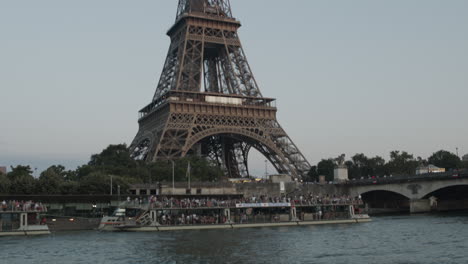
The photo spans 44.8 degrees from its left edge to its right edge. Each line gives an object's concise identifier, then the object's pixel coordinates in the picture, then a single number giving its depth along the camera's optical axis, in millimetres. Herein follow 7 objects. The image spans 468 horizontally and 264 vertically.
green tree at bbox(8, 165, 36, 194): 70125
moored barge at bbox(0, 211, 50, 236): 54531
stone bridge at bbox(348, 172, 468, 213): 75250
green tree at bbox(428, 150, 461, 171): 125188
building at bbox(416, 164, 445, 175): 97694
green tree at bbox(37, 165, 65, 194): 71300
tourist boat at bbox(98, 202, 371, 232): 58031
